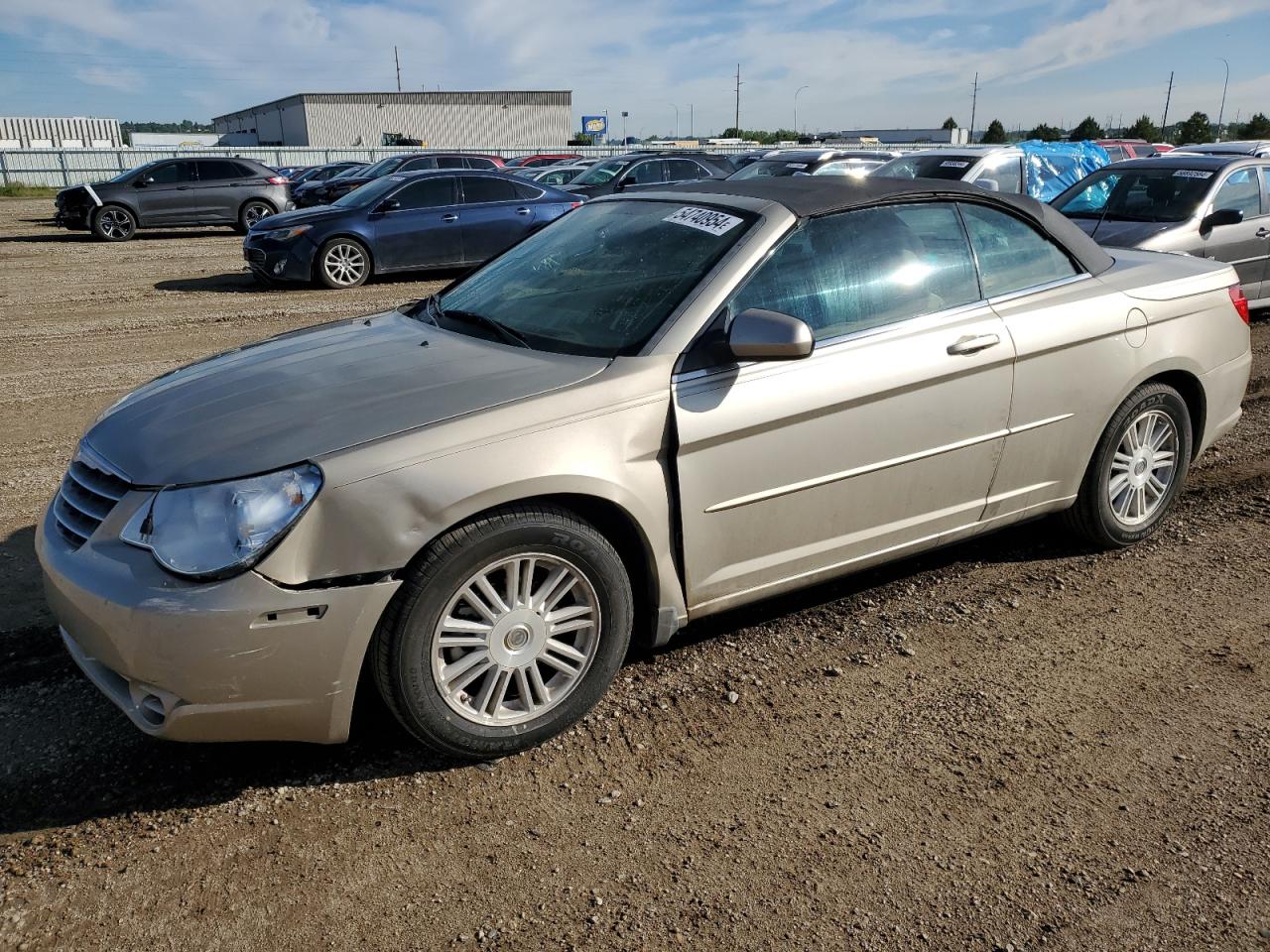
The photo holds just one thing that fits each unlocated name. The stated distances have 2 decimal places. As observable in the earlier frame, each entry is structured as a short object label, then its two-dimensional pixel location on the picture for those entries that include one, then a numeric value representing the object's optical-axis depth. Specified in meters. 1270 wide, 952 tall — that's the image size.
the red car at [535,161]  31.45
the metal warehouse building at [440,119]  79.00
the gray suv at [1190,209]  9.05
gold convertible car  2.68
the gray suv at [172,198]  20.05
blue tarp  14.17
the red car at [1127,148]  22.91
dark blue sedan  12.94
